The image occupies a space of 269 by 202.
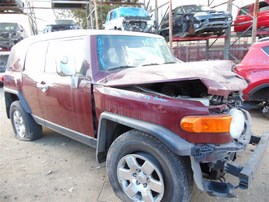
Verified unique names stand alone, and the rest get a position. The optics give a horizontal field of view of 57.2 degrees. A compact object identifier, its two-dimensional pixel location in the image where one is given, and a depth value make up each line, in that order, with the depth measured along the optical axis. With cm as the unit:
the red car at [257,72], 507
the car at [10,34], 1415
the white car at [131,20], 1190
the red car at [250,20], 1016
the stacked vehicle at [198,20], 991
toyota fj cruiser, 214
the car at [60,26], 1593
